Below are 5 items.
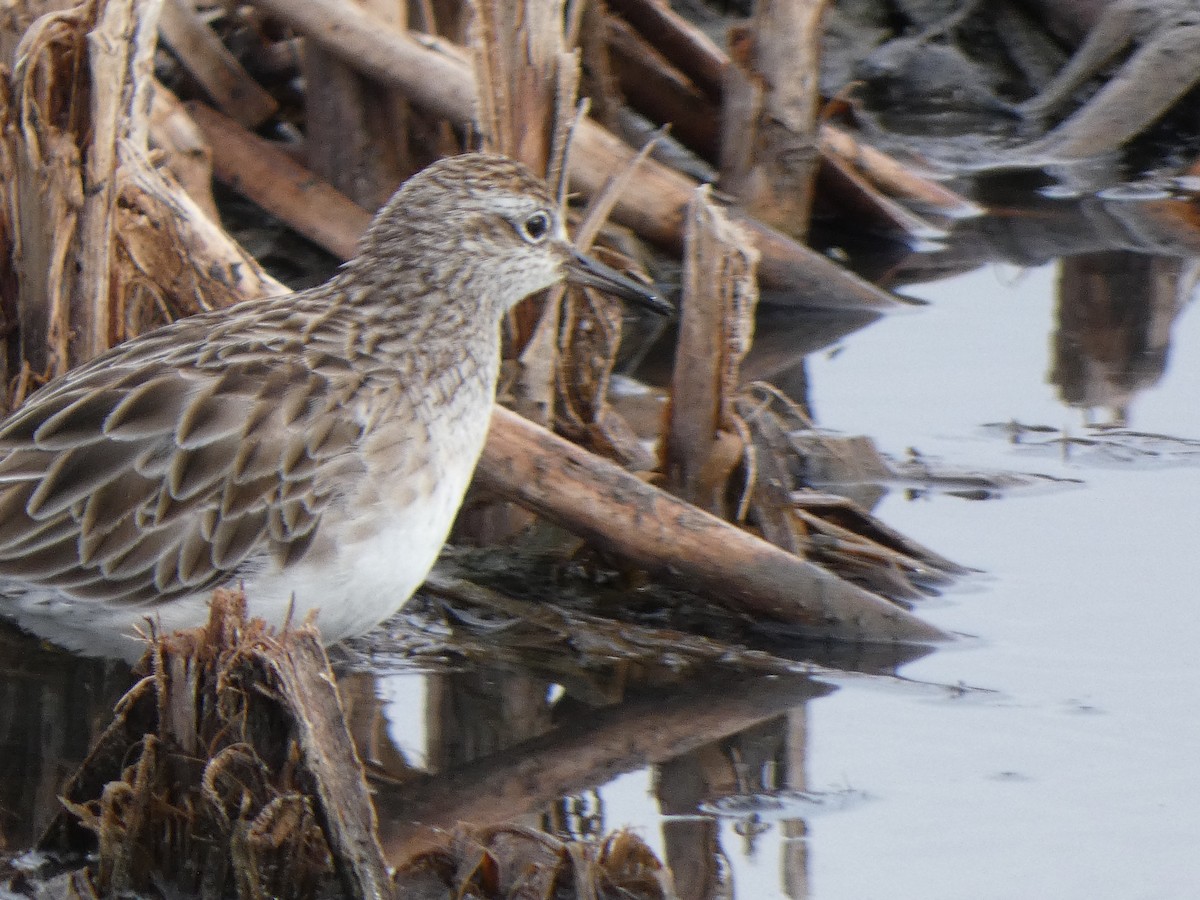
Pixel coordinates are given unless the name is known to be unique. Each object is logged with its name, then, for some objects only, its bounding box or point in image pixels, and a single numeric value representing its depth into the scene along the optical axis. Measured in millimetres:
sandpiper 10086
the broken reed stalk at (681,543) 11570
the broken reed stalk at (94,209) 11320
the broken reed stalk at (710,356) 11922
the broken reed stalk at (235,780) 8312
